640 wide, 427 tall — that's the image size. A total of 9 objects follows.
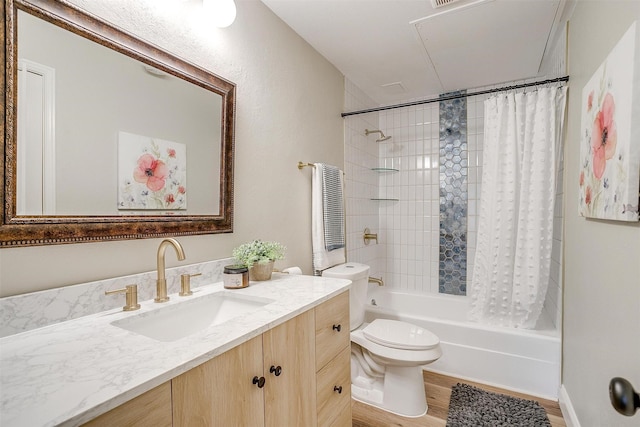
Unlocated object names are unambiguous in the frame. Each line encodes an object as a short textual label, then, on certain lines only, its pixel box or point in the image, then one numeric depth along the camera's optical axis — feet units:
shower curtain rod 5.85
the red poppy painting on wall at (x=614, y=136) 2.78
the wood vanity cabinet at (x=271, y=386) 2.10
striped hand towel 6.75
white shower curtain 6.35
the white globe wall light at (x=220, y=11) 4.28
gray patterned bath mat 5.44
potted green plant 4.64
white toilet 5.69
